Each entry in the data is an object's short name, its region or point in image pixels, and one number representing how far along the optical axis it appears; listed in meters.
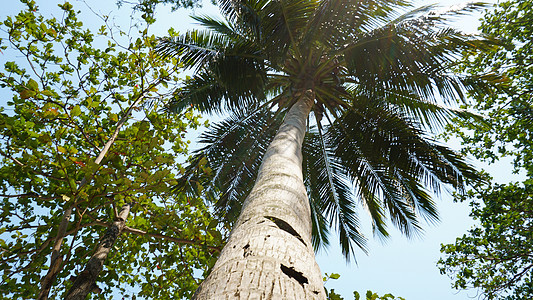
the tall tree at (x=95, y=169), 2.49
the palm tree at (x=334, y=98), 4.96
